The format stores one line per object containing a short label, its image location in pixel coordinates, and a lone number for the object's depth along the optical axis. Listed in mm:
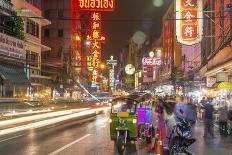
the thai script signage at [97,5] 61650
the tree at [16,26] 37500
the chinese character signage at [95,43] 78106
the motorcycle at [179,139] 12594
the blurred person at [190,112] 22438
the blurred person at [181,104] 22188
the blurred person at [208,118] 20578
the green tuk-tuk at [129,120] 15883
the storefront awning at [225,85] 26500
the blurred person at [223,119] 21798
